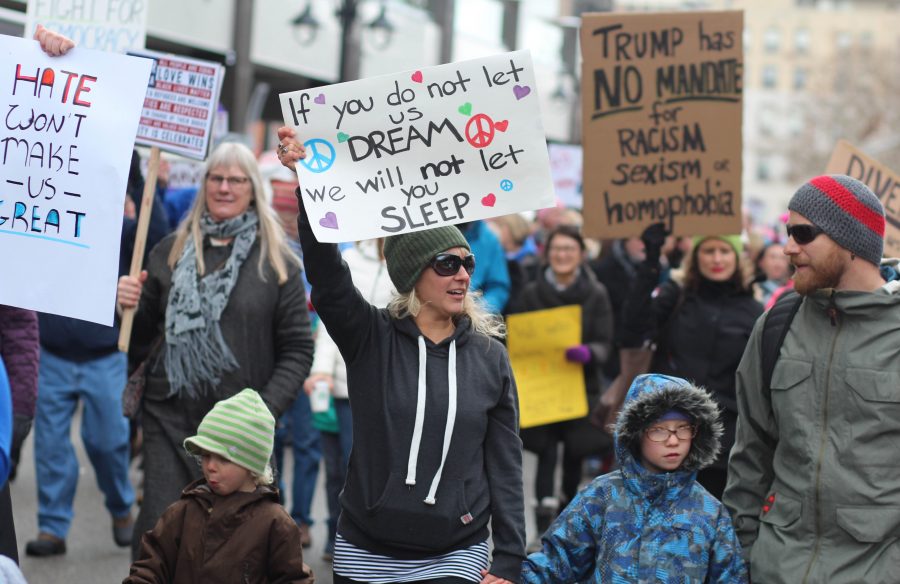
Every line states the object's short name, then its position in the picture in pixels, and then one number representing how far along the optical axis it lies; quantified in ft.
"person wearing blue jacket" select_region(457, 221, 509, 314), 29.43
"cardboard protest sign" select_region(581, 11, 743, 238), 24.43
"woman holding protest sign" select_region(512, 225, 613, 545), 29.35
